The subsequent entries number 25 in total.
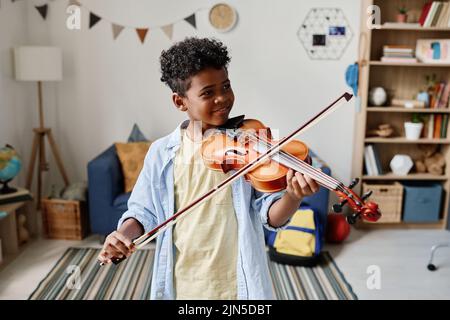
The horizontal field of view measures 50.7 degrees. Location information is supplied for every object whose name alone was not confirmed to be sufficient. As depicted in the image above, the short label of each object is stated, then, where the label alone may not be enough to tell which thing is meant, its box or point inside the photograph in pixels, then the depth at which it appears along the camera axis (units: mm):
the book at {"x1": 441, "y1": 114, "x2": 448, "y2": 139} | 3035
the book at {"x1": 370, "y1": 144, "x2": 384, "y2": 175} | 2891
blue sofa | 1561
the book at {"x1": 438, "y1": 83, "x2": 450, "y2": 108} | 2940
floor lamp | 2486
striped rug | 2262
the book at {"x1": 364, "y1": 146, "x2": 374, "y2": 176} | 2916
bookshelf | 2840
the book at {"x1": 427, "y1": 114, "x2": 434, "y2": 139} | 3000
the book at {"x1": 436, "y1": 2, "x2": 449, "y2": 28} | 2727
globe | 2547
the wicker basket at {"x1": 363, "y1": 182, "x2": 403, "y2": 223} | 2977
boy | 676
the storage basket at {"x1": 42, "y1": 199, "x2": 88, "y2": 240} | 2646
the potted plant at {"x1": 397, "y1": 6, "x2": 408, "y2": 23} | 2812
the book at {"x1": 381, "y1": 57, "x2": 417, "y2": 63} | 2727
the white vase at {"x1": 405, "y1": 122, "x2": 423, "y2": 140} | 2723
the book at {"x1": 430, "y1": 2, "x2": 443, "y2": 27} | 2721
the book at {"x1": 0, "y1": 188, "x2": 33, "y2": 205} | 2564
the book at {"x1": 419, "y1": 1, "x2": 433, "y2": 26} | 2764
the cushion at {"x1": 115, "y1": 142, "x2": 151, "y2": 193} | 1483
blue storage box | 3061
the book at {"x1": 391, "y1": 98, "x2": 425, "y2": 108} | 2818
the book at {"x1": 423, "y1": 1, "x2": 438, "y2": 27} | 2721
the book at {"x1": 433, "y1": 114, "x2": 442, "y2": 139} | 3021
